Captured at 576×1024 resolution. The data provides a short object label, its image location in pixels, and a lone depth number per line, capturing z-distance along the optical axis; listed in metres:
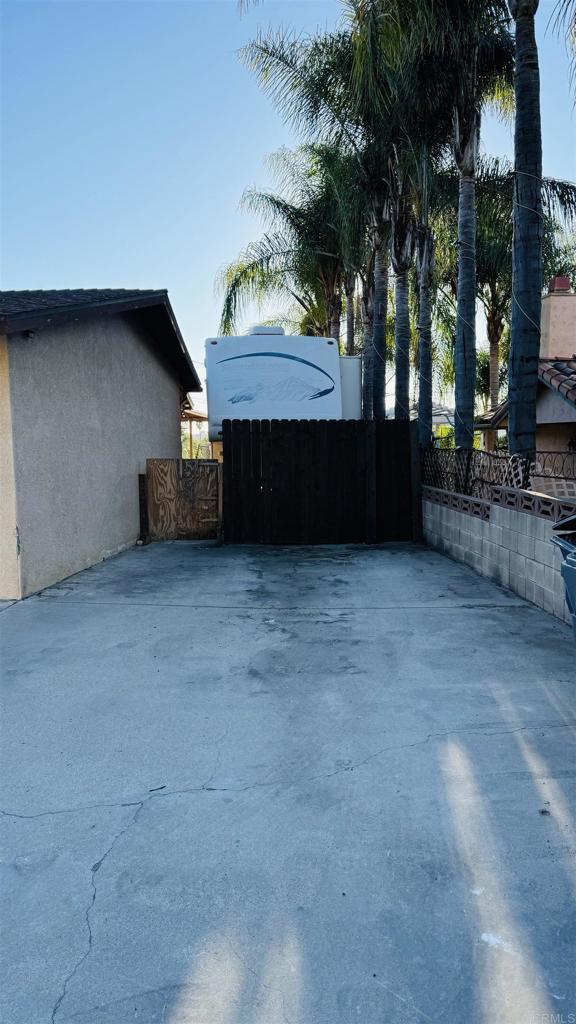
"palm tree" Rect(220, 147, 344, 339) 17.69
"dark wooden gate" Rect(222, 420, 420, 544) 10.25
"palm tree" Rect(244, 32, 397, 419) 12.66
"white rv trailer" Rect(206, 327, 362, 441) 12.55
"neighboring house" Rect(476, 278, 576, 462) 11.41
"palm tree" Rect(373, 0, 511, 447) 8.69
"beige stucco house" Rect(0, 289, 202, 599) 6.47
